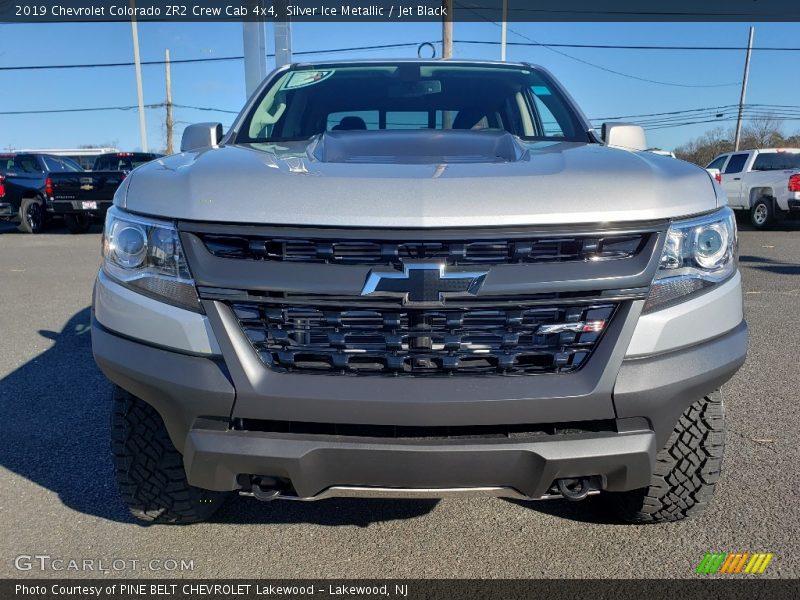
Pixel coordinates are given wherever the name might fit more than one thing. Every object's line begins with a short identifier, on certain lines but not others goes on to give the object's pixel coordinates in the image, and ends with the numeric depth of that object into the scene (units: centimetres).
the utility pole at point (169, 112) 4264
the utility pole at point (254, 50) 976
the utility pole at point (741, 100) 4075
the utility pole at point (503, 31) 2880
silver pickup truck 191
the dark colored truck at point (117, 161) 1655
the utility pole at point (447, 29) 2341
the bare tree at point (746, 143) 5109
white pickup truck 1476
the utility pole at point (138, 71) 2803
